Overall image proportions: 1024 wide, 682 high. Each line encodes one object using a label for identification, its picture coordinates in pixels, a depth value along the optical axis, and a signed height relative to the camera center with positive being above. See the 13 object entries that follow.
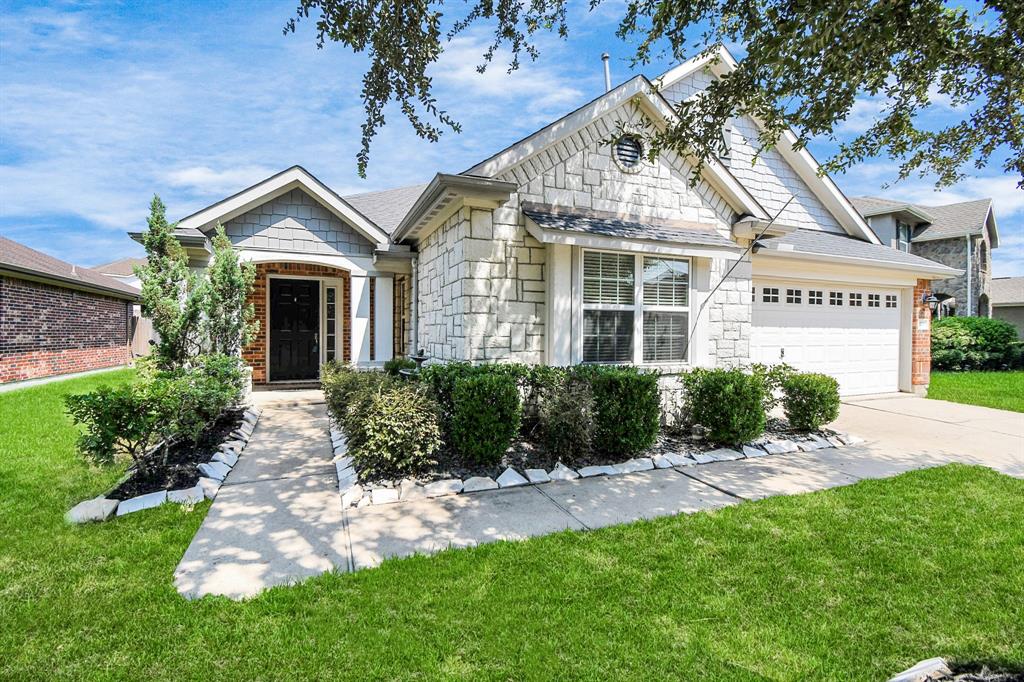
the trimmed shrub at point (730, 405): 6.36 -1.00
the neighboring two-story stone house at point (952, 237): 21.19 +4.27
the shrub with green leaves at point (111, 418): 4.60 -0.89
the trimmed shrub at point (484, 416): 5.28 -0.95
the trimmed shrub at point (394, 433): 4.94 -1.08
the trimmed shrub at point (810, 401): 7.20 -1.04
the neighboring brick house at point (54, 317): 12.88 +0.20
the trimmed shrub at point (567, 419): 5.59 -1.03
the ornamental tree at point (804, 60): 3.39 +2.07
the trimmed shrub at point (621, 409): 5.79 -0.95
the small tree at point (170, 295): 7.07 +0.44
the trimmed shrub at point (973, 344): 16.84 -0.45
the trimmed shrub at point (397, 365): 8.79 -0.73
